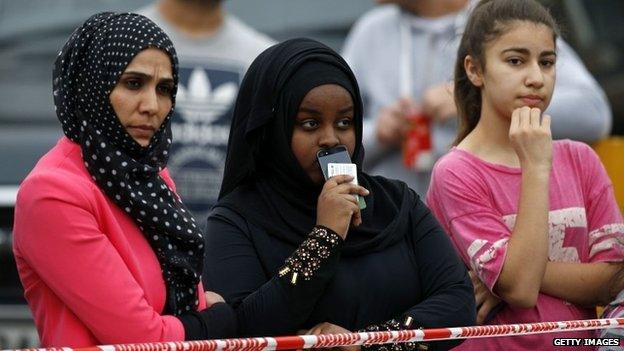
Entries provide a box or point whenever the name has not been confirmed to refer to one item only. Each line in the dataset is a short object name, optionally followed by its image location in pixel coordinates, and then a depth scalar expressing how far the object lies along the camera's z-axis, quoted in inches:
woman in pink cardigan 270.5
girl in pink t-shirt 321.1
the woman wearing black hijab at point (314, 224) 294.7
